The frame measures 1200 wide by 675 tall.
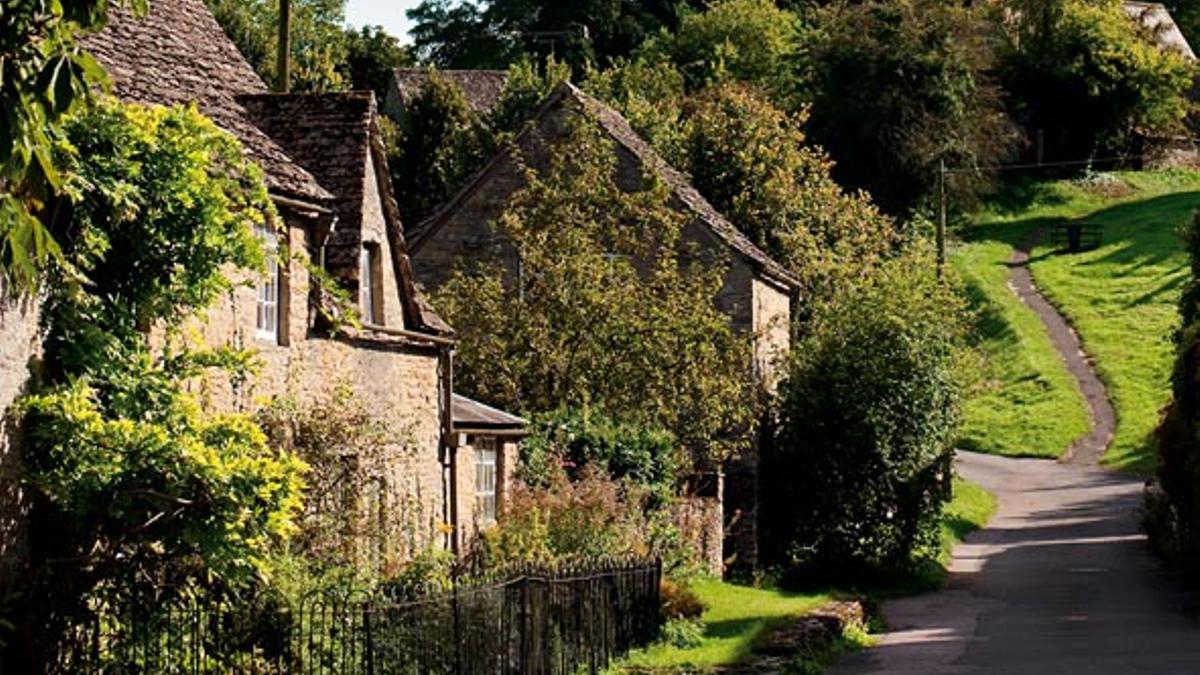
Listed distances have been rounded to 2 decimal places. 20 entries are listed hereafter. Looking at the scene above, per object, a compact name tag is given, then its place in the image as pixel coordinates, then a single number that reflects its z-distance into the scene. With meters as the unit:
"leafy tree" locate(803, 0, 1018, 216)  79.38
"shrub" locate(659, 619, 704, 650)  26.73
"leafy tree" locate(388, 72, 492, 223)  62.16
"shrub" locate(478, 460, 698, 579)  27.00
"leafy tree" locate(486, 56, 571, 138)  58.50
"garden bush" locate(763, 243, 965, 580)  40.53
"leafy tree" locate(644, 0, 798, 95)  86.62
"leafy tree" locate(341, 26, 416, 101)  92.38
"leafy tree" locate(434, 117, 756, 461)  35.25
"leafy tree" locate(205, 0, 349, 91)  66.00
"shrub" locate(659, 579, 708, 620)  28.92
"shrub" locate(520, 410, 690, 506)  31.02
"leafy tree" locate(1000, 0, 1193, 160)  98.31
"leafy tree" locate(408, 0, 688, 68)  93.06
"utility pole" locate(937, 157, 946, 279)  55.23
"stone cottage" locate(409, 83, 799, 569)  40.38
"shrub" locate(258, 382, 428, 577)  21.05
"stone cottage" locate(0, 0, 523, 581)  21.28
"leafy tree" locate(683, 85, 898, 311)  48.81
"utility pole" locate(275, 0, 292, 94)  32.38
